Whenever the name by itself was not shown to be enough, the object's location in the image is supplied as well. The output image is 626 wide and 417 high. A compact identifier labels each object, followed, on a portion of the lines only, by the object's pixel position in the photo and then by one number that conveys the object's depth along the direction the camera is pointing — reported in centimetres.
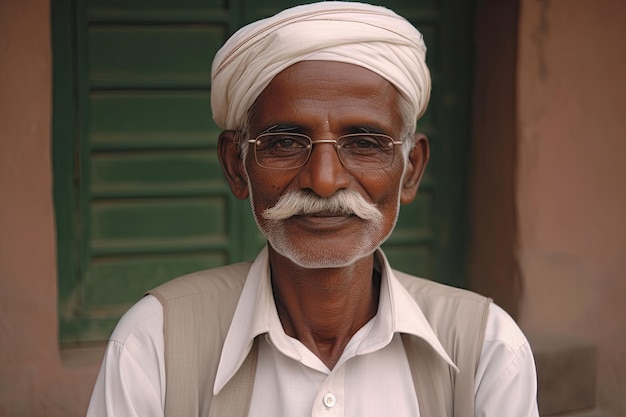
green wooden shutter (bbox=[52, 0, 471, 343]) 379
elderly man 203
